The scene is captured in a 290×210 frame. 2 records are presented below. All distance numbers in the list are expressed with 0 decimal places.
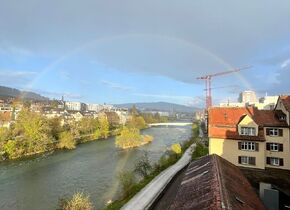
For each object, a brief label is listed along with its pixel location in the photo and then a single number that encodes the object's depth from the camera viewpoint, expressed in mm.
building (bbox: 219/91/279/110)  35043
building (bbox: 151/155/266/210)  6169
